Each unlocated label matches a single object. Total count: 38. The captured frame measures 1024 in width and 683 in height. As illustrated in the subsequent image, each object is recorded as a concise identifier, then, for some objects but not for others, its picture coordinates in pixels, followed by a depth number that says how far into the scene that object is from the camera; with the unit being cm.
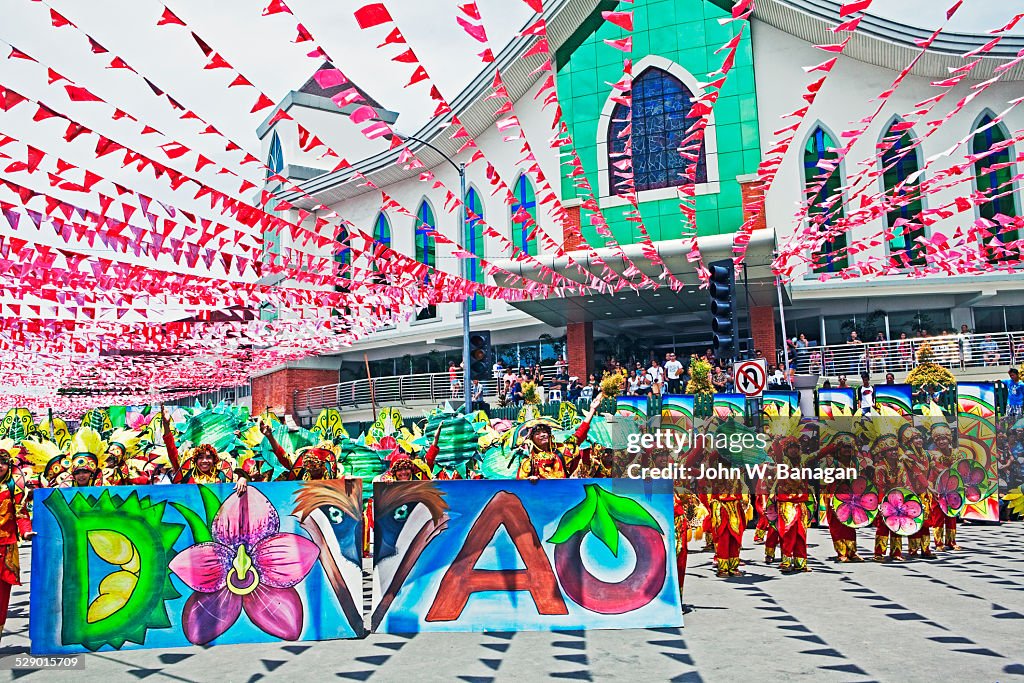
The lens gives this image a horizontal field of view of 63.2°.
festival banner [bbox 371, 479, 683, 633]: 671
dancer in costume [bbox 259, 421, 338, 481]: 785
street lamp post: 1795
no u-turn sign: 1170
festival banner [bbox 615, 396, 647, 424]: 1666
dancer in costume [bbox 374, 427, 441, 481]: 779
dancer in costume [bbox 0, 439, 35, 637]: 710
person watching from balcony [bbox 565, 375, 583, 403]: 2365
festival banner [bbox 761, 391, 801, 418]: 1602
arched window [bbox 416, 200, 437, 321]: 3397
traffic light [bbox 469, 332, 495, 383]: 1633
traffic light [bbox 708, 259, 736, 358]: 1202
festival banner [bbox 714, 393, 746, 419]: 1667
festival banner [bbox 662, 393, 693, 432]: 1653
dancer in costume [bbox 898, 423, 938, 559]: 997
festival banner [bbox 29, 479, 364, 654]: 645
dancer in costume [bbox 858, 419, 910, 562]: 974
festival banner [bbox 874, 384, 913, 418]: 1557
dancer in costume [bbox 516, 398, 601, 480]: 809
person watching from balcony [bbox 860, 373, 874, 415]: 1607
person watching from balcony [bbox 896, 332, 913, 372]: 2284
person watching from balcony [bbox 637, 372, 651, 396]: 2158
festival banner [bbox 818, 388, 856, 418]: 1641
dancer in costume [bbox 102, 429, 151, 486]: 802
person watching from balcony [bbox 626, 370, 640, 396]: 2194
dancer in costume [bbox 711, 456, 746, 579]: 900
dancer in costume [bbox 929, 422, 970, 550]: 1015
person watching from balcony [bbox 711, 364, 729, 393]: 1934
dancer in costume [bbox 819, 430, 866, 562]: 915
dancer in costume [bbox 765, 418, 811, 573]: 865
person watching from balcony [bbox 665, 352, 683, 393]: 2153
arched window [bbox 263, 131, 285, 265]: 4291
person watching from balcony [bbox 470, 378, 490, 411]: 2420
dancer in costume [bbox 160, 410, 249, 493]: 758
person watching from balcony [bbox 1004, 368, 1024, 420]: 1417
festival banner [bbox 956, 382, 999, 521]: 1075
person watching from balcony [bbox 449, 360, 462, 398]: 2870
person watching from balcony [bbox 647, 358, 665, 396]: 2082
